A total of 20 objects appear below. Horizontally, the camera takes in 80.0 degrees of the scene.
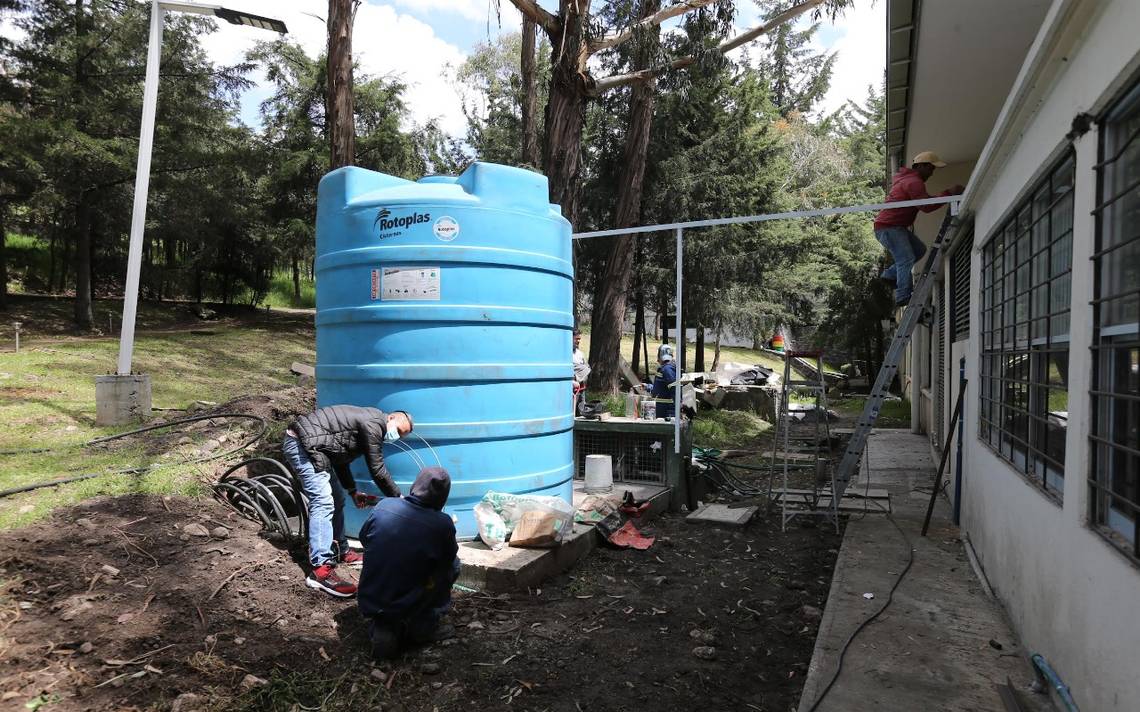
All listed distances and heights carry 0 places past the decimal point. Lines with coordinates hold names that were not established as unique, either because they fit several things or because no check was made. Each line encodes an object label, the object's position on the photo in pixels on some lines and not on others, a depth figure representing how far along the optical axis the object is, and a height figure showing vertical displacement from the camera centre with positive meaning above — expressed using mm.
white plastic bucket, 7301 -1236
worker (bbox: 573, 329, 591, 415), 9845 -188
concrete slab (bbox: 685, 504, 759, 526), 6957 -1598
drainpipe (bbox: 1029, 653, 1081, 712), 2783 -1351
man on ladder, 6582 +1456
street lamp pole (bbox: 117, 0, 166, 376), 8242 +1924
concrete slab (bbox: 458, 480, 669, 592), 4770 -1507
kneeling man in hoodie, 3773 -1187
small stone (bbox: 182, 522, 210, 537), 4855 -1288
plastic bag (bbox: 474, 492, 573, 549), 5172 -1210
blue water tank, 5230 +325
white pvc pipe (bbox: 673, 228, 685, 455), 6836 -534
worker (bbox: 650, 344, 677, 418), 9227 -225
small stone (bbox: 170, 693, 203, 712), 3102 -1624
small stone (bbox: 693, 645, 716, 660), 3973 -1707
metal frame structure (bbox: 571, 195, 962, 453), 5840 +1370
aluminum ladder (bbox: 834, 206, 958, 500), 6383 +205
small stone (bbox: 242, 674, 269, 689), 3338 -1633
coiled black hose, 5320 -1216
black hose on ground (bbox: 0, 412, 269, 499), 5454 -997
